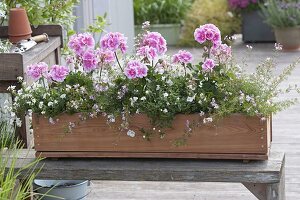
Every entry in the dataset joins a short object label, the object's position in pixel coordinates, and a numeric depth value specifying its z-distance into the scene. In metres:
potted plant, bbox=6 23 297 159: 3.16
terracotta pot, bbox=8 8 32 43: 4.21
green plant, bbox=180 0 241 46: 10.99
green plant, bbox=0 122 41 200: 3.05
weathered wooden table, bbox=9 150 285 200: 3.13
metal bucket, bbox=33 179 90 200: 4.06
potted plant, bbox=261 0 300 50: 10.09
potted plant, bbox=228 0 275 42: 11.04
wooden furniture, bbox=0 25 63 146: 3.71
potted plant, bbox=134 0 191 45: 11.18
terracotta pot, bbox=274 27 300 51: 10.13
